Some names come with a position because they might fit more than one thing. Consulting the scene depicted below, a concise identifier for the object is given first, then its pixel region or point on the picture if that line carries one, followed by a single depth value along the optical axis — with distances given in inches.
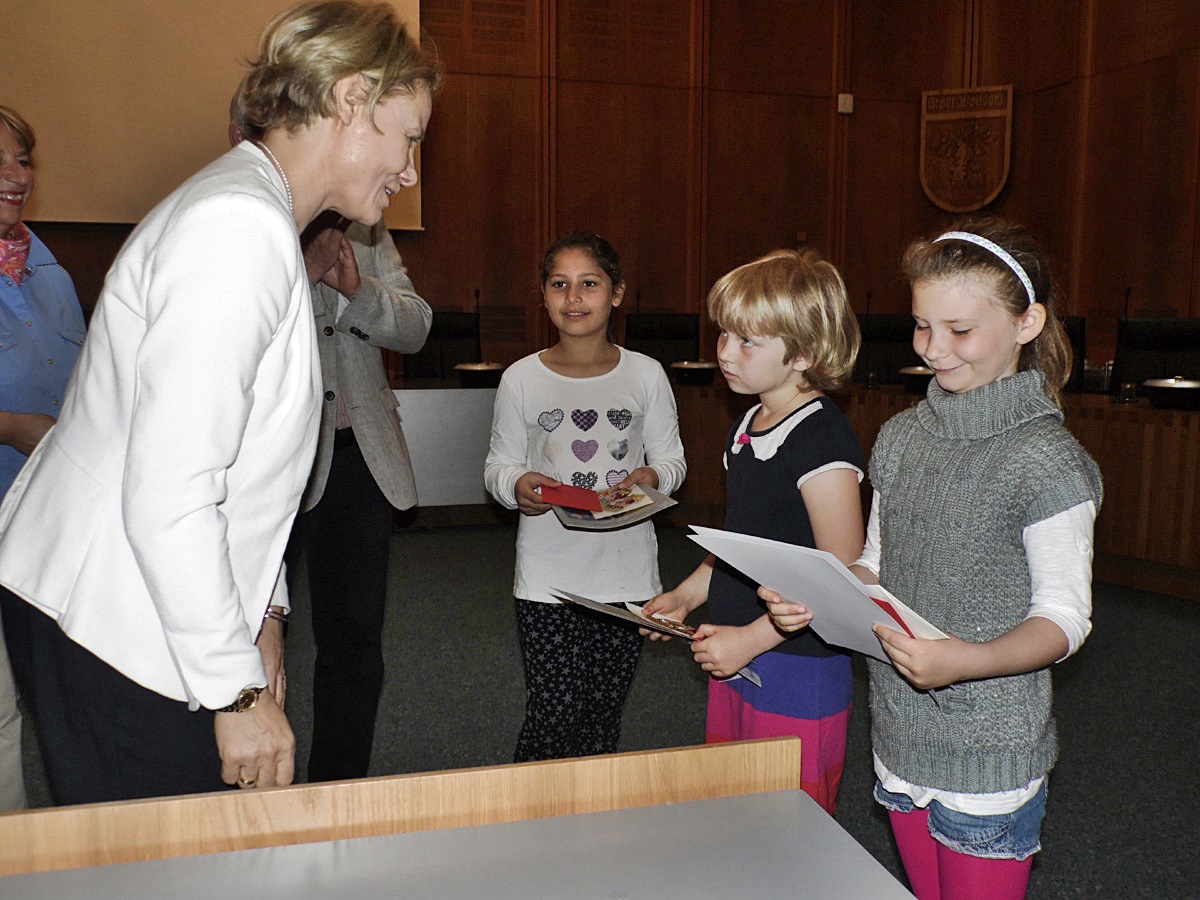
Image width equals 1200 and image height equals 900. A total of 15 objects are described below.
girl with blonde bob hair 63.2
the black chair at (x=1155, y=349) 206.7
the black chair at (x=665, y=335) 275.0
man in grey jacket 81.6
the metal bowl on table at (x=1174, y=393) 166.6
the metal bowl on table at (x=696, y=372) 225.1
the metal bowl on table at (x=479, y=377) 221.1
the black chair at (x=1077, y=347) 210.1
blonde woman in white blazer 38.1
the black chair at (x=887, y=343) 261.0
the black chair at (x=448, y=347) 271.4
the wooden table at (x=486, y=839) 32.0
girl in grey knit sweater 49.8
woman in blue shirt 77.4
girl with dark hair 84.7
